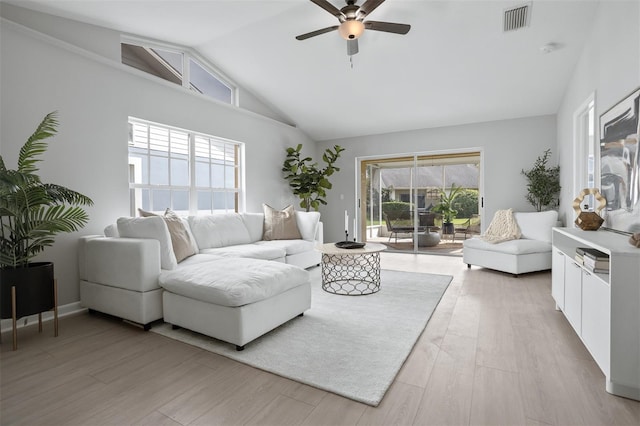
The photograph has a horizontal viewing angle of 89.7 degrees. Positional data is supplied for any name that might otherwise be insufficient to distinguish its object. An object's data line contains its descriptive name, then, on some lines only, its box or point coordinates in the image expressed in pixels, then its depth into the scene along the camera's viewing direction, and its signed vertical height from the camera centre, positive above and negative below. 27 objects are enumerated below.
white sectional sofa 2.18 -0.58
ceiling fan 2.81 +1.69
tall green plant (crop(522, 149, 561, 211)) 4.87 +0.34
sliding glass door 5.94 +0.13
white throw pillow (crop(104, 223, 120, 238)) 3.00 -0.21
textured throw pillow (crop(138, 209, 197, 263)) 3.09 -0.28
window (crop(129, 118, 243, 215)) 3.79 +0.51
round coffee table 3.43 -0.90
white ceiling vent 3.20 +1.94
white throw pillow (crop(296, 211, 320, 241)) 4.90 -0.27
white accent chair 4.23 -0.58
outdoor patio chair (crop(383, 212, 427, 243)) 6.42 -0.42
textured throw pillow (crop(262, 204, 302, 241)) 4.76 -0.26
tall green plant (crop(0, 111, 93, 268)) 2.22 -0.01
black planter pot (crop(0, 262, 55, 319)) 2.26 -0.58
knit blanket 4.64 -0.34
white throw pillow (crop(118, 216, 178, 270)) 2.75 -0.20
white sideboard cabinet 1.61 -0.59
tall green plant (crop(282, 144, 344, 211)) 5.94 +0.57
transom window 3.77 +1.84
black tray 3.61 -0.42
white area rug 1.80 -0.95
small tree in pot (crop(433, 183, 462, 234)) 6.03 -0.02
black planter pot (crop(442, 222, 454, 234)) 6.12 -0.40
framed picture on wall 2.18 +0.32
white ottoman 2.14 -0.65
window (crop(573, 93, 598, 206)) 3.54 +0.71
